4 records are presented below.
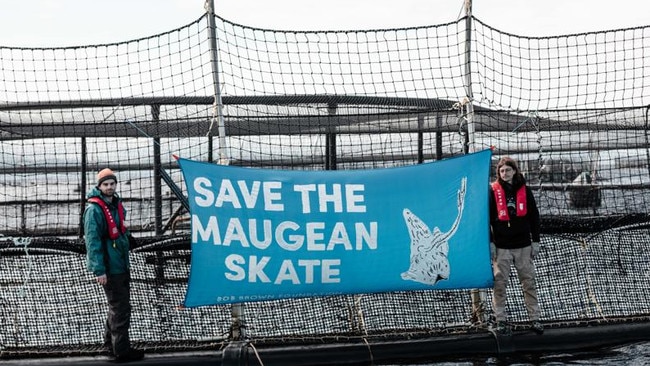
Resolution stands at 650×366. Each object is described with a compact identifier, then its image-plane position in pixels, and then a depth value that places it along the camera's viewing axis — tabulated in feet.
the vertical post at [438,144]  35.45
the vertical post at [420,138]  32.04
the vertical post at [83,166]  36.16
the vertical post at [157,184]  33.14
